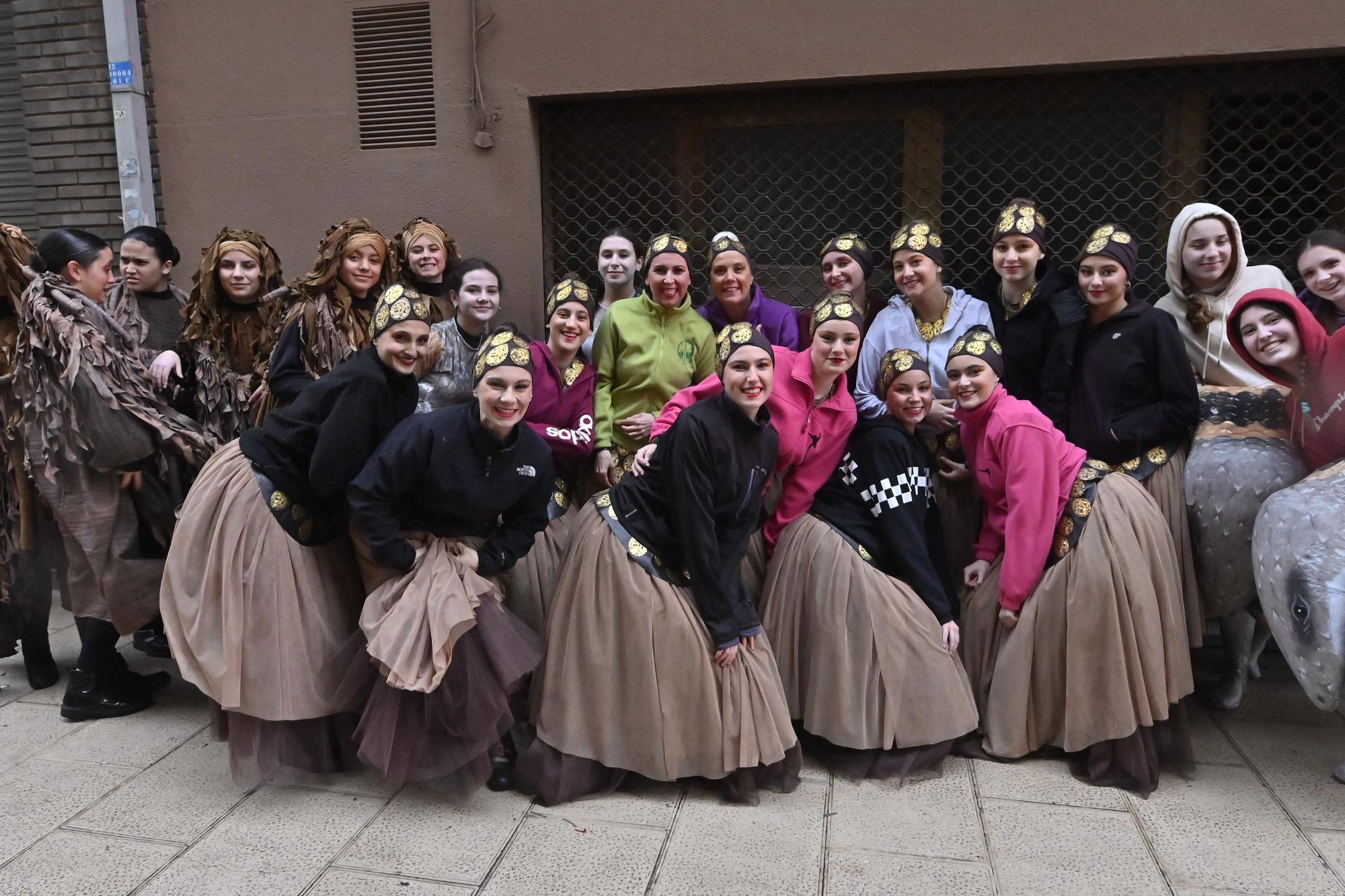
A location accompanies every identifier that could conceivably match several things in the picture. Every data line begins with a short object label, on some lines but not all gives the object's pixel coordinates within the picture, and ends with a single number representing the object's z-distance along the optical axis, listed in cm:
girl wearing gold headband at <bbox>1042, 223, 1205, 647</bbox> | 353
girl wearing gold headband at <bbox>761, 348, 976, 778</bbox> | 335
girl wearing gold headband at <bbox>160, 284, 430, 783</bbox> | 318
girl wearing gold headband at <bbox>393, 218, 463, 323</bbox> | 433
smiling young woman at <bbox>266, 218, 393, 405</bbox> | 386
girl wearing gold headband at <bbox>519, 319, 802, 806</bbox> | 314
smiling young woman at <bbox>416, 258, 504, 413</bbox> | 399
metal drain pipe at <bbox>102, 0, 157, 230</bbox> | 520
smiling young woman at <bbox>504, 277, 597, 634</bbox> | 374
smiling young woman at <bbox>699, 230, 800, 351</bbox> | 402
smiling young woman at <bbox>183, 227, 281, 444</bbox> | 413
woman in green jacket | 392
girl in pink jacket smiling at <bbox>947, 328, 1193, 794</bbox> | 331
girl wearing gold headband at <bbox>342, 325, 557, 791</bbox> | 303
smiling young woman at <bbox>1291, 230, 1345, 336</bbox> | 347
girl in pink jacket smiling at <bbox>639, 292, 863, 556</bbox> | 342
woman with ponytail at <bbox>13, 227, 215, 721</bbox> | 375
